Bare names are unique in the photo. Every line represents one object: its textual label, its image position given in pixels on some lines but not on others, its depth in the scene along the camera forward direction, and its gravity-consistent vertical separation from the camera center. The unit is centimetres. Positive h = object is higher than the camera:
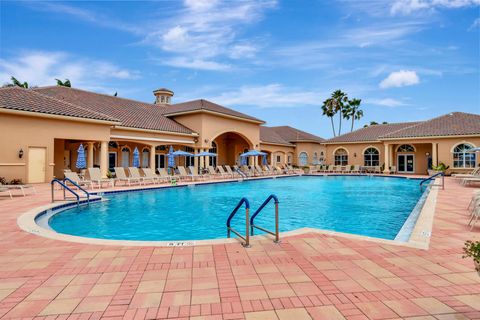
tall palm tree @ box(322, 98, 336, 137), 4884 +951
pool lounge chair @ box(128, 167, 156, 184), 1737 -55
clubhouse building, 1528 +223
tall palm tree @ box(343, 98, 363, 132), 4883 +912
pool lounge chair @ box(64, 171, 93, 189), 1395 -66
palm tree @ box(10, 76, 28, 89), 3366 +943
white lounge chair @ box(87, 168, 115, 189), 1498 -57
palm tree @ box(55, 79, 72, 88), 3553 +1000
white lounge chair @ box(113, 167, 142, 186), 1662 -61
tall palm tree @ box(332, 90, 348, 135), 4812 +1077
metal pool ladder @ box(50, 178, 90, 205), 1006 -117
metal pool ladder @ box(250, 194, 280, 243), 512 -124
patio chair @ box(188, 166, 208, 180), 2098 -75
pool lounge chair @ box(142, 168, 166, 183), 1844 -65
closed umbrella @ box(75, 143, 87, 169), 1609 +32
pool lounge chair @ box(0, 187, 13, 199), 1125 -108
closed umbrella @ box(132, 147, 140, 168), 1888 +37
